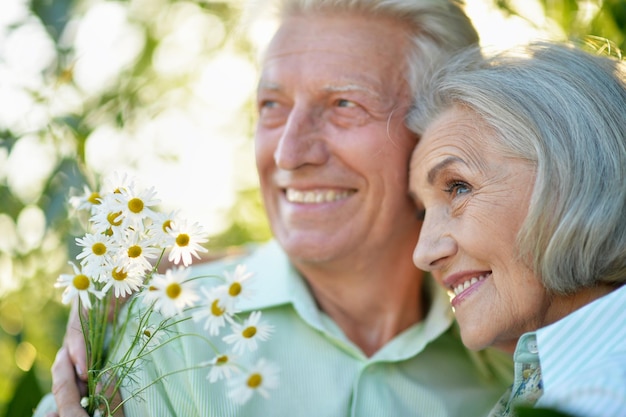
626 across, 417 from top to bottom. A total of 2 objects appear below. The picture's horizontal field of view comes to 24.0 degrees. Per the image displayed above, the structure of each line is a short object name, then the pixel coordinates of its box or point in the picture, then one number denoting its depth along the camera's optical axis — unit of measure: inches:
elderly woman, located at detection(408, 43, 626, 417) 38.4
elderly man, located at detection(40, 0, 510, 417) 43.9
